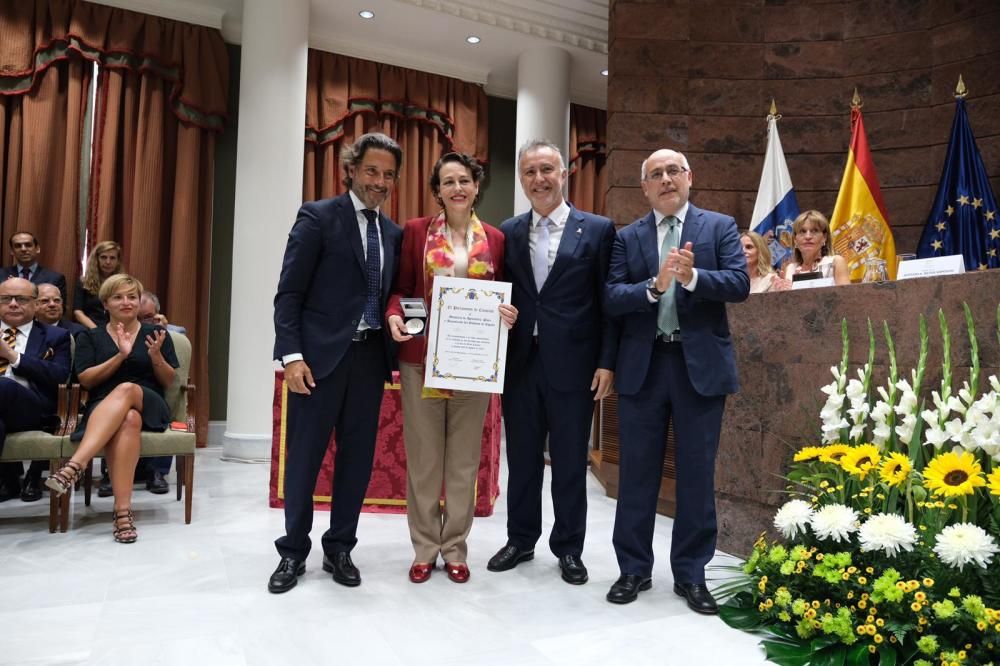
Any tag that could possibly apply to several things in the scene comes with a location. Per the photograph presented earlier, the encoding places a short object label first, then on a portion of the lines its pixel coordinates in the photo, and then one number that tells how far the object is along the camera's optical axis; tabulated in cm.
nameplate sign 256
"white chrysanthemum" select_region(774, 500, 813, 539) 206
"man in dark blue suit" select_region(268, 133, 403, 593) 229
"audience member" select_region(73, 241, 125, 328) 447
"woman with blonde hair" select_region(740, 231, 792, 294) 386
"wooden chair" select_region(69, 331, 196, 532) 319
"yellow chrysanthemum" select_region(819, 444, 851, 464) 212
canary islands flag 488
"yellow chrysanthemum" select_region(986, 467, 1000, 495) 174
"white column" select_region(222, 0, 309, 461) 516
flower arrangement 172
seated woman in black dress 300
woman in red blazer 244
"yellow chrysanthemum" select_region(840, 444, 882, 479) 199
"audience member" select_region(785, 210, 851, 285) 358
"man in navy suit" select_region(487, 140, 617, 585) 243
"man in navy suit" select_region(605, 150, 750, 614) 221
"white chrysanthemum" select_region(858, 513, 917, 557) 182
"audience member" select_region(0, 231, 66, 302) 466
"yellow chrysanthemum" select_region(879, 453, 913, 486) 192
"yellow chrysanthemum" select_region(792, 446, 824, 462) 219
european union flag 443
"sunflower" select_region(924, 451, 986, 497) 178
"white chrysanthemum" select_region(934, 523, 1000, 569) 168
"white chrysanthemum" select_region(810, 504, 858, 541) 194
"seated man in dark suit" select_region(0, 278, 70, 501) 307
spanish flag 463
